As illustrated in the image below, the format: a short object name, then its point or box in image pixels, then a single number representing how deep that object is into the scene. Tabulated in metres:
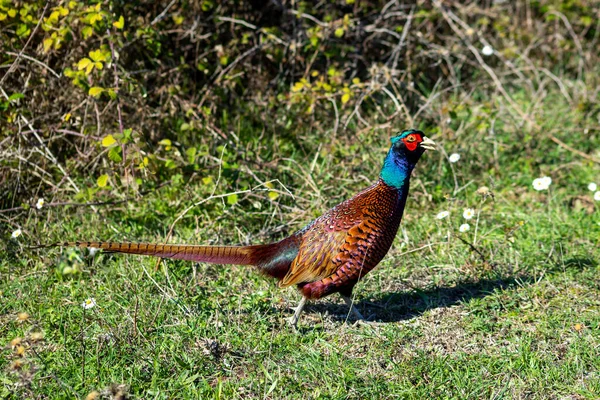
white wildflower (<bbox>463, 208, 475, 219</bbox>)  7.84
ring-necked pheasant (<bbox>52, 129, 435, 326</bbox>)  6.56
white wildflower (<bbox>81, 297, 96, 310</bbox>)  6.26
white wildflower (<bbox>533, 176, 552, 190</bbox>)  8.30
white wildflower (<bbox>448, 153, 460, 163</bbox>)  8.78
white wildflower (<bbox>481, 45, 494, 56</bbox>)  10.75
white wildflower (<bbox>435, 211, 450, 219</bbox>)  7.81
